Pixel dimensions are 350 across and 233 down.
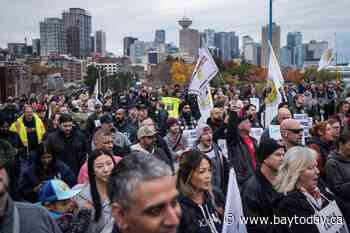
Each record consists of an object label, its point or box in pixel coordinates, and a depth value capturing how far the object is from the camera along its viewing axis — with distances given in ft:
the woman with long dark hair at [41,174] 16.66
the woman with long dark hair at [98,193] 11.19
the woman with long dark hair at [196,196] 10.73
